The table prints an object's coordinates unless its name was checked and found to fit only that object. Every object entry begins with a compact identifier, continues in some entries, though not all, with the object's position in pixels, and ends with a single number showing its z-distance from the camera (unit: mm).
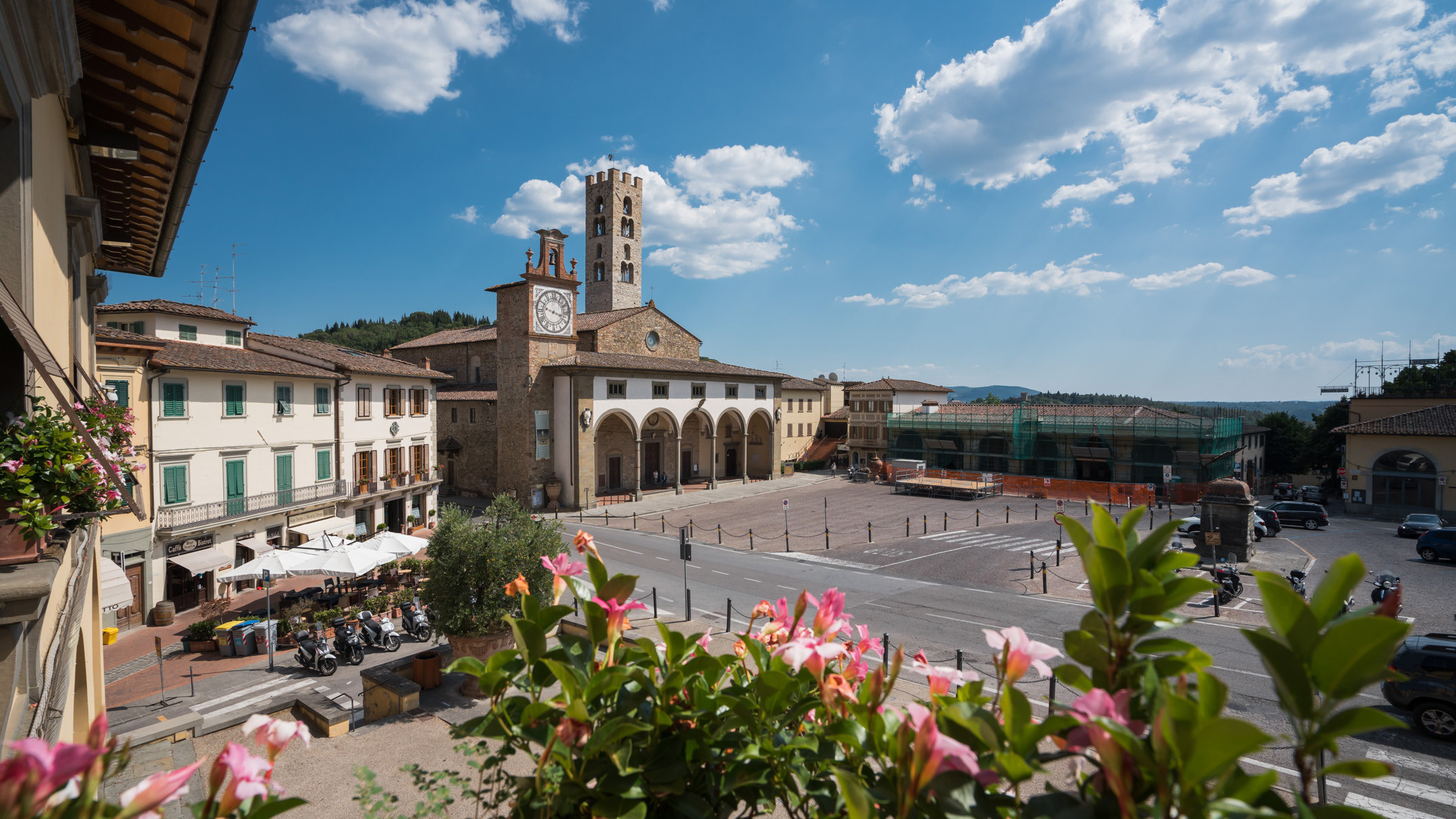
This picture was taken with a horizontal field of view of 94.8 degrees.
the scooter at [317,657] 13484
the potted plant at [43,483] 3094
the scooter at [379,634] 15016
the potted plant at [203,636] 15195
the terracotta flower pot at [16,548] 3057
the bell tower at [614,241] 54750
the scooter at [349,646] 14133
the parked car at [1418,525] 26688
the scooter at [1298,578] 15495
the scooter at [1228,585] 16766
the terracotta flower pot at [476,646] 11484
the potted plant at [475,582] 11539
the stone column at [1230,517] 20734
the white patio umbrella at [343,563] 16031
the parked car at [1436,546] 22047
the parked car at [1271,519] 26891
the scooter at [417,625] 15590
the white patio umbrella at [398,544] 17891
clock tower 35625
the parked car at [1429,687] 9766
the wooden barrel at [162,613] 17984
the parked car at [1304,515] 29125
